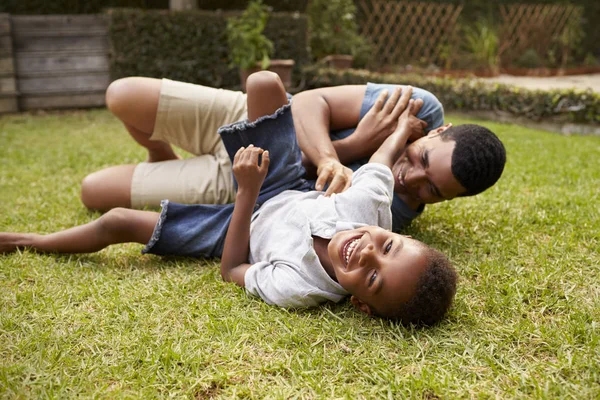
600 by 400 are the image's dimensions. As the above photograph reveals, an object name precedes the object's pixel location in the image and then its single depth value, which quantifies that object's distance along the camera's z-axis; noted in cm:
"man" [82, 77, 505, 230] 245
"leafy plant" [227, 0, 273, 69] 743
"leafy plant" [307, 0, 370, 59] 927
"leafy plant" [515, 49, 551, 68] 1109
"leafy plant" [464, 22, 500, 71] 1055
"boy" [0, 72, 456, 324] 177
